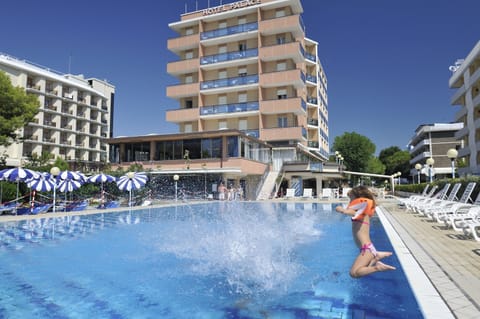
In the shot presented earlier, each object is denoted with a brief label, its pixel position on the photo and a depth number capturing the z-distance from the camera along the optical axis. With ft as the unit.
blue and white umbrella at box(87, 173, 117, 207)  73.37
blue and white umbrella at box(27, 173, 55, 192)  58.70
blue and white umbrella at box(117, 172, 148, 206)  71.10
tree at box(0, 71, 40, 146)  80.16
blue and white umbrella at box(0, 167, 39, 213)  54.44
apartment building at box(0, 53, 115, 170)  165.27
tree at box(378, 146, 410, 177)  286.25
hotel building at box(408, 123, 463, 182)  231.91
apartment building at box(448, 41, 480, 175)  123.95
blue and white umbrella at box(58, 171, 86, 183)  64.95
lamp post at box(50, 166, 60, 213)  58.18
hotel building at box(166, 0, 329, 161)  123.13
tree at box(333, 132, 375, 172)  185.37
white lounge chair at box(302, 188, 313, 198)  106.73
